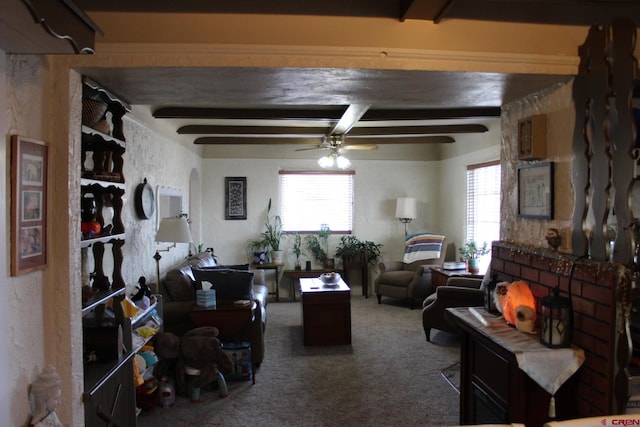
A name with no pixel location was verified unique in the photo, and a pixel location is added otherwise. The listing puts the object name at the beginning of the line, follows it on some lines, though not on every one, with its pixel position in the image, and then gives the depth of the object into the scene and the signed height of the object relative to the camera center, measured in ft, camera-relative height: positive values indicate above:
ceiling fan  17.74 +2.58
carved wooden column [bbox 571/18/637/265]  6.46 +1.10
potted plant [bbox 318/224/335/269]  22.59 -1.52
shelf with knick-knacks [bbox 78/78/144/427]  7.23 -1.36
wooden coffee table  14.80 -3.44
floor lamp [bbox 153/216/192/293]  12.96 -0.67
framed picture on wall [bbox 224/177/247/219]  22.57 +0.59
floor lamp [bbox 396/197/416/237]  22.47 +0.16
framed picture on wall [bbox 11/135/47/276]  5.71 +0.04
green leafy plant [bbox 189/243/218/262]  19.90 -1.77
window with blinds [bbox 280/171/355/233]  23.03 +0.50
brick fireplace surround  6.15 -1.57
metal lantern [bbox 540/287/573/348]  6.79 -1.63
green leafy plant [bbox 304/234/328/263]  22.64 -1.85
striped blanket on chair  21.20 -1.66
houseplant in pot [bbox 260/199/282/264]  22.11 -1.22
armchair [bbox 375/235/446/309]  20.01 -2.98
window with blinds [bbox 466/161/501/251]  18.01 +0.43
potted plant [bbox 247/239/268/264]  21.89 -1.97
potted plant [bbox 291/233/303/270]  22.61 -1.80
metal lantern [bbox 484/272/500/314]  8.46 -1.57
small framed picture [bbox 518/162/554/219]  7.72 +0.39
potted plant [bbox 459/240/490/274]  18.33 -1.73
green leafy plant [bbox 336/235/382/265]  22.36 -1.85
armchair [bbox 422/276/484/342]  13.93 -2.75
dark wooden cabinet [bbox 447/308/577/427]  6.99 -2.85
